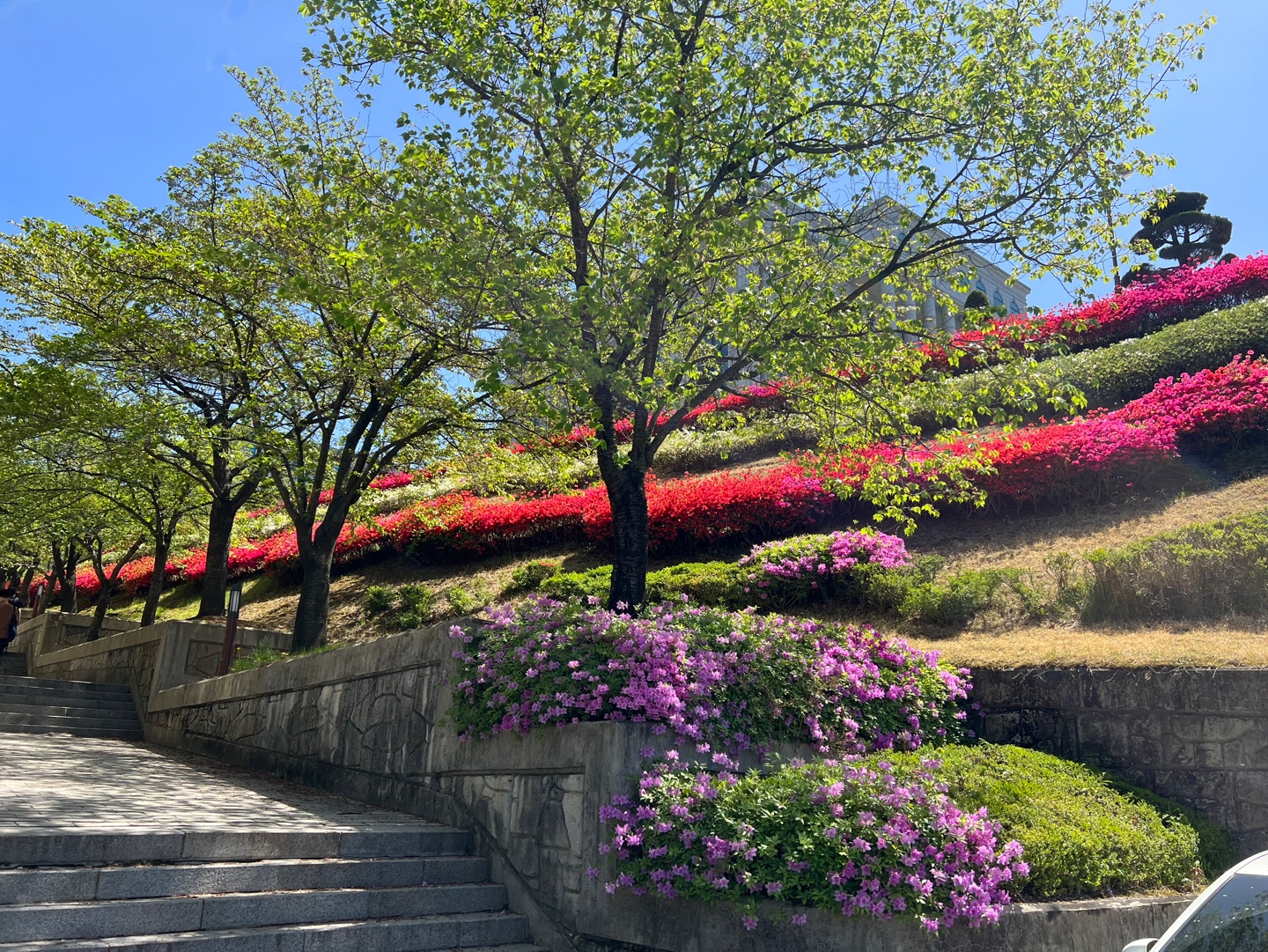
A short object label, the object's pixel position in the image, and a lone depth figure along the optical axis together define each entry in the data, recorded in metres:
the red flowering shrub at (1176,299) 18.91
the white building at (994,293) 40.09
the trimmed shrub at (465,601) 13.89
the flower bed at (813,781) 4.92
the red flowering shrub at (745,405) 9.17
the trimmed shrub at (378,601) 15.22
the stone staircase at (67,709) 13.90
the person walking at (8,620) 15.52
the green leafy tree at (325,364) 9.84
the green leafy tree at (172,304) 12.24
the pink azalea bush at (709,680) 6.28
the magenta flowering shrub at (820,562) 10.77
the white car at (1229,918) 3.23
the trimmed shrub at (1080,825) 5.27
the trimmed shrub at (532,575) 14.11
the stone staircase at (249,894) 5.01
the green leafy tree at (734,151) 7.14
